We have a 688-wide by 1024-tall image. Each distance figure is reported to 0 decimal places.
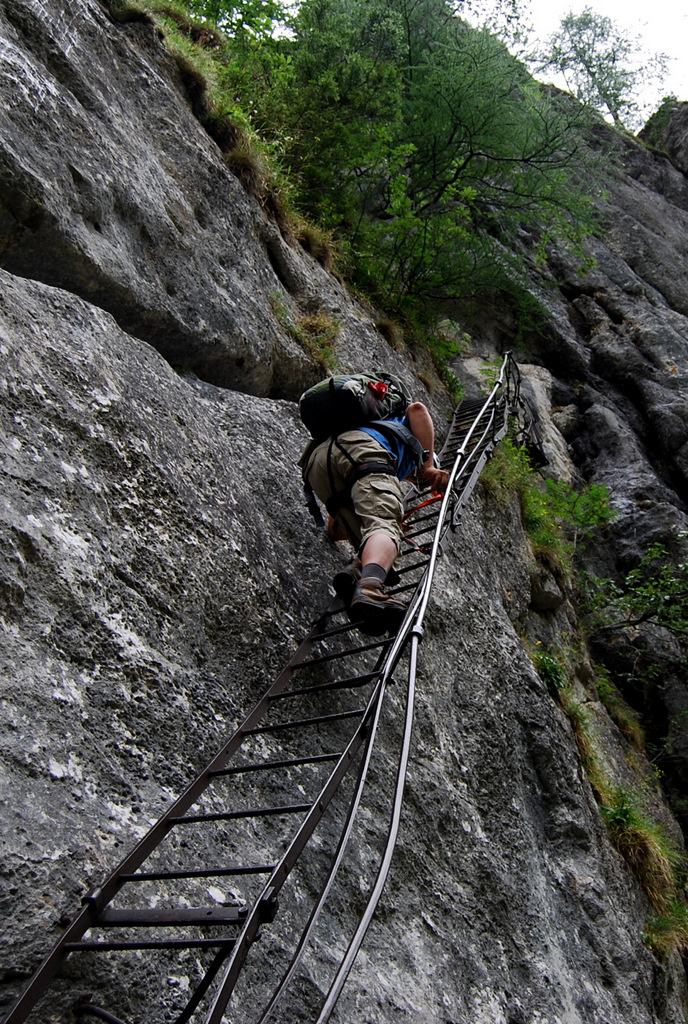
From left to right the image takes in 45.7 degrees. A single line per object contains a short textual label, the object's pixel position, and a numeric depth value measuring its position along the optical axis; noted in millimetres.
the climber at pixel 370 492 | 3941
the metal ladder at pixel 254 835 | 2312
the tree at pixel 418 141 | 9812
